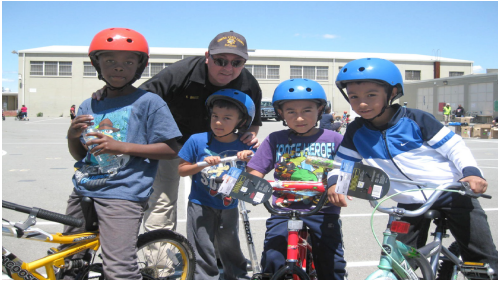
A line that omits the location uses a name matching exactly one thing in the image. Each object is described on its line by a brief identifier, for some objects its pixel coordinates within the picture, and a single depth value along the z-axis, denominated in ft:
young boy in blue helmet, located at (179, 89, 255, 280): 11.41
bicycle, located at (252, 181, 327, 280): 8.48
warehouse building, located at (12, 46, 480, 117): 172.55
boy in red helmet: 9.37
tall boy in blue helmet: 9.61
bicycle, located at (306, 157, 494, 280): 8.18
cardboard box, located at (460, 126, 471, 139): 75.66
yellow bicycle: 8.56
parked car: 130.00
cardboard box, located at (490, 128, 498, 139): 73.04
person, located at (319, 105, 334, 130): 48.42
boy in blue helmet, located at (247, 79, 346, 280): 9.89
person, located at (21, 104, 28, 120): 131.11
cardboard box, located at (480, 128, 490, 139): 73.97
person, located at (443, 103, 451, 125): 110.34
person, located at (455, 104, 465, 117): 112.55
